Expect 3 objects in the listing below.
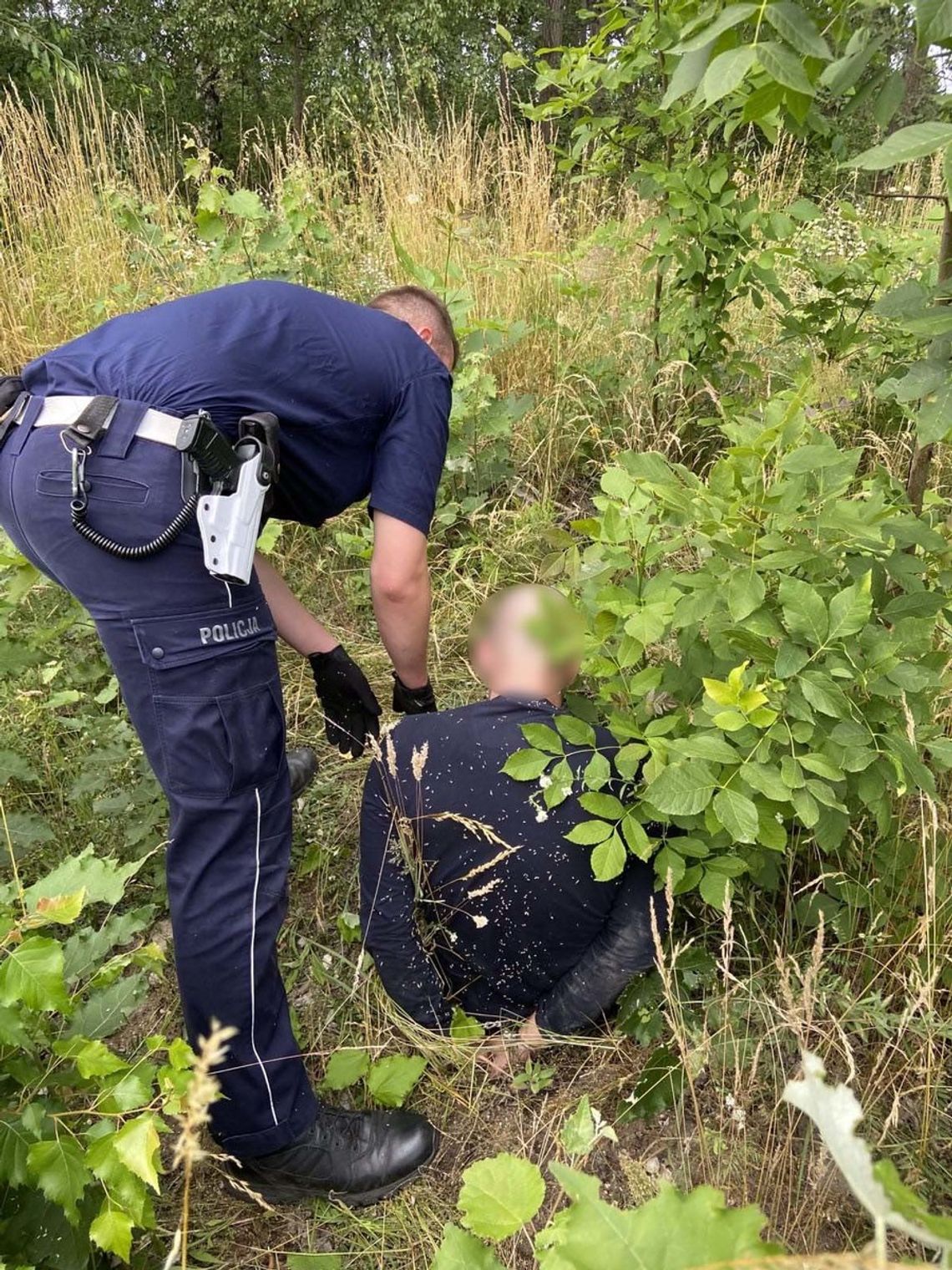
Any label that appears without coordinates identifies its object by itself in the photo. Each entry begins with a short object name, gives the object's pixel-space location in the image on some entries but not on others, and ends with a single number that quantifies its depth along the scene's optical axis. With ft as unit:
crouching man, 5.19
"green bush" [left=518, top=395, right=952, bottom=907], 4.15
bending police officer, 4.87
